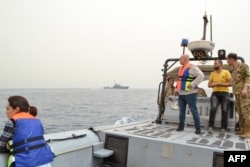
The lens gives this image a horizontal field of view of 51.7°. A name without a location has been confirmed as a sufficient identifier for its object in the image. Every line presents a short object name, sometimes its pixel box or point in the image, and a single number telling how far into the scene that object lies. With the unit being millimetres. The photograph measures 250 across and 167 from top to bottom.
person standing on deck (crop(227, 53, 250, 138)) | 4133
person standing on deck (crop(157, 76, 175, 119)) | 6598
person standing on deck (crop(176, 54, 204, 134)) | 4211
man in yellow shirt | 4555
